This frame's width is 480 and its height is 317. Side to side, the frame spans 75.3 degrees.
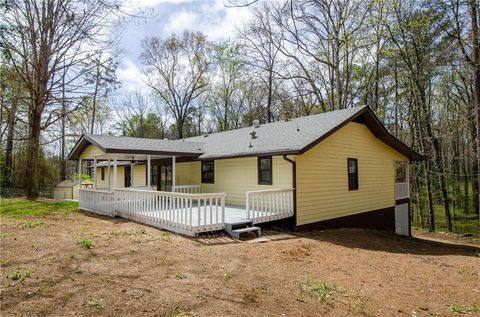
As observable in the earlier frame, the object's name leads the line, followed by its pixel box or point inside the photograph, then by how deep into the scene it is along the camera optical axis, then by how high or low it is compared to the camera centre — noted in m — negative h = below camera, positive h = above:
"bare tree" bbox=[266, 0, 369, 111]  21.31 +9.25
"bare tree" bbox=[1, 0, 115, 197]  15.32 +5.89
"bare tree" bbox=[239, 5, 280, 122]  23.64 +10.23
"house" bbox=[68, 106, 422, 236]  9.84 -0.21
